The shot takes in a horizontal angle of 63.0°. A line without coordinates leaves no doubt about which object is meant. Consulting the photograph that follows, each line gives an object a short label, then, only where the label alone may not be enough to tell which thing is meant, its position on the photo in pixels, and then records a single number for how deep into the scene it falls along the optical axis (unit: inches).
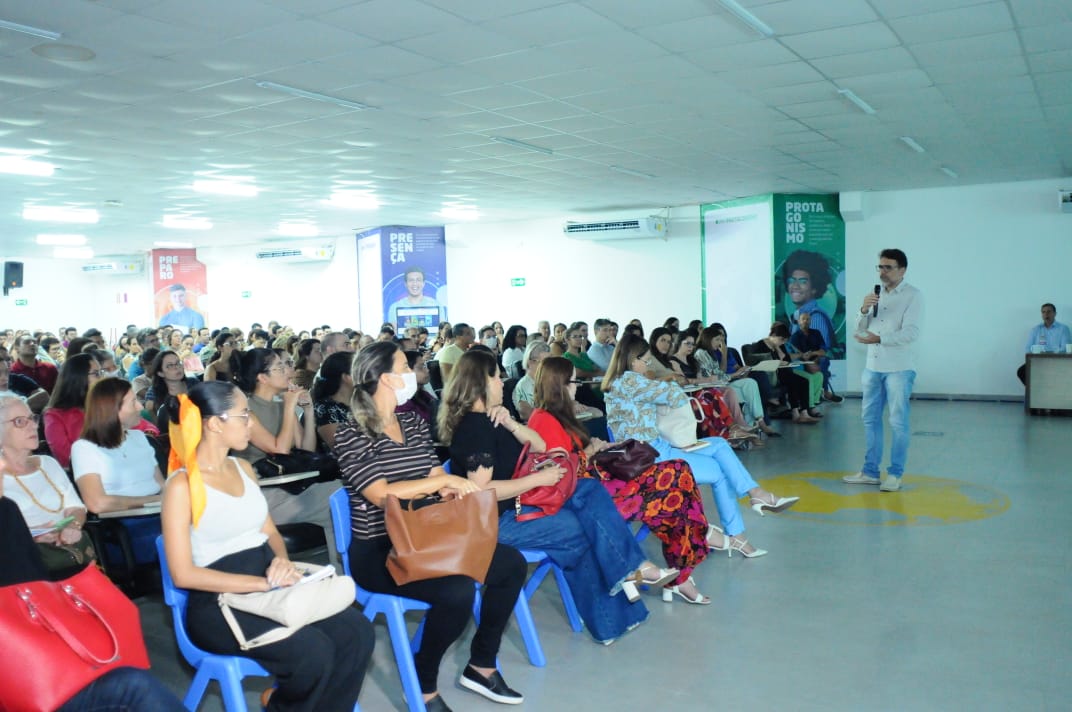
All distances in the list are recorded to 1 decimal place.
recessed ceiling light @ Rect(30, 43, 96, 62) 212.1
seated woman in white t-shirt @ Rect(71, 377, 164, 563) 147.3
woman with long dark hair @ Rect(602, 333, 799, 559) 200.5
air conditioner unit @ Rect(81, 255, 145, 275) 887.7
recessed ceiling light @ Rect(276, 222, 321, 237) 661.9
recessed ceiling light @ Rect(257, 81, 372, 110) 253.6
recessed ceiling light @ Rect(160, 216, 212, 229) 593.0
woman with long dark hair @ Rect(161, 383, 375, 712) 104.7
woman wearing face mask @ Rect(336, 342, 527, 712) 125.0
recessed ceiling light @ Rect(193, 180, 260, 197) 438.6
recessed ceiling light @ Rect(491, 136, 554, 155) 345.8
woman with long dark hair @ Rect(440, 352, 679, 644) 146.8
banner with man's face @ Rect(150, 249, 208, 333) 844.0
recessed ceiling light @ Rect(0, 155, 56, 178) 359.3
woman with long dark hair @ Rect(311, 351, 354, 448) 204.5
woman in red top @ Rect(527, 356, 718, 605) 169.8
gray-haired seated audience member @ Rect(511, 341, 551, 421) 250.9
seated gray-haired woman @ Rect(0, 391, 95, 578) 130.6
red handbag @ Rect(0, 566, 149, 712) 84.2
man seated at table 472.4
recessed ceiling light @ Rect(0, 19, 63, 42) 192.3
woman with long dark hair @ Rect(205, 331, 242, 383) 271.9
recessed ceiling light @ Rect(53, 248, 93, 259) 807.6
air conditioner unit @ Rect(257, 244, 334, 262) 759.1
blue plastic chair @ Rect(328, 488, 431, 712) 123.7
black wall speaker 836.0
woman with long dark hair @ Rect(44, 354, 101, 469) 171.0
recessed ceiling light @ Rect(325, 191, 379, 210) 497.7
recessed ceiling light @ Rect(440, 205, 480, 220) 578.8
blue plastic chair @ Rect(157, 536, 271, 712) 105.3
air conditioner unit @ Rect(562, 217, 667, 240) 594.2
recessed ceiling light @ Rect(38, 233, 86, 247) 674.3
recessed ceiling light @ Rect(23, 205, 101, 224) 514.3
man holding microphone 265.3
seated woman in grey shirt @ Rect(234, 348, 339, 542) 169.5
